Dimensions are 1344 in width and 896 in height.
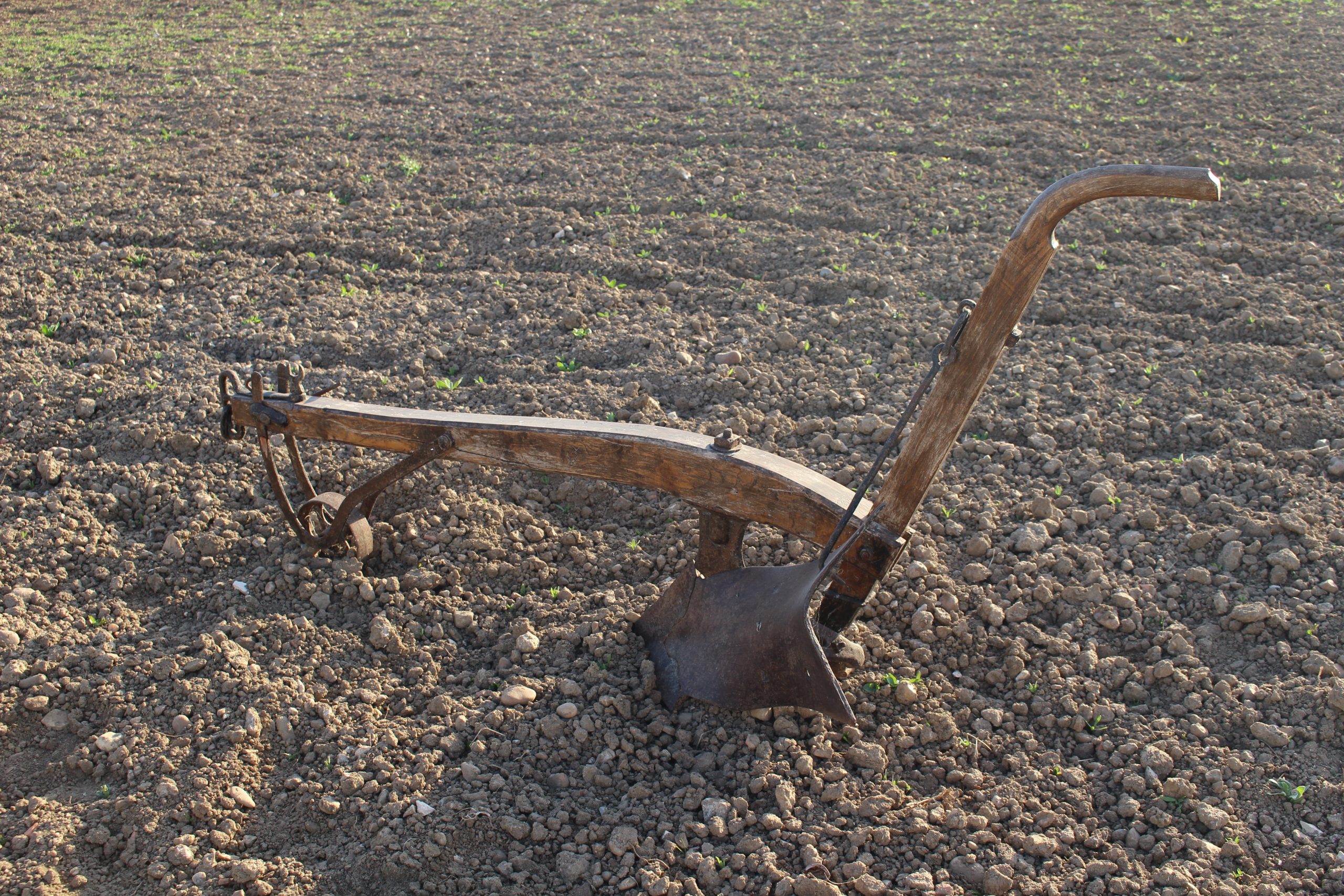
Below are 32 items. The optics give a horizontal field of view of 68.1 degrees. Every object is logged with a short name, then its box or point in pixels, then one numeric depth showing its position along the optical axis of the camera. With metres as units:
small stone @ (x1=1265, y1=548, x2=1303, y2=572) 3.28
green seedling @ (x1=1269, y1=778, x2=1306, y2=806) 2.60
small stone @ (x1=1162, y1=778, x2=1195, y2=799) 2.61
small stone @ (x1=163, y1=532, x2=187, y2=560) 3.46
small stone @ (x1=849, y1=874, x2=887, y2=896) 2.40
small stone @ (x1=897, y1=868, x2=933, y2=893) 2.41
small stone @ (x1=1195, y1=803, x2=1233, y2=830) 2.53
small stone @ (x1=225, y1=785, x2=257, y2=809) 2.65
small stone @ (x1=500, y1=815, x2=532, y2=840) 2.57
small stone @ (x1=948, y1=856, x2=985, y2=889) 2.44
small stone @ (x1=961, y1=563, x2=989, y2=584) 3.38
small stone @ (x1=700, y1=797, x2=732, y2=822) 2.59
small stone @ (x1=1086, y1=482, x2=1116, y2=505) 3.68
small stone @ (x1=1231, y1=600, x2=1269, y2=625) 3.10
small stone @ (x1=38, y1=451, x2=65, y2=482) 3.78
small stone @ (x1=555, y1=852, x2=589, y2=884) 2.49
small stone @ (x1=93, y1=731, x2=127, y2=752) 2.78
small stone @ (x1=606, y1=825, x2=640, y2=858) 2.54
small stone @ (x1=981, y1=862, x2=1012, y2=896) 2.41
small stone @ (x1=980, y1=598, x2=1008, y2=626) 3.20
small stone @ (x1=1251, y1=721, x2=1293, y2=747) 2.73
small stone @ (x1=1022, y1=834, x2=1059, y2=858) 2.50
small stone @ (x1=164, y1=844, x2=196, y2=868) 2.49
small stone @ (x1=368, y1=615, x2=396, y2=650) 3.15
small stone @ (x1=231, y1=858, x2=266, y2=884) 2.46
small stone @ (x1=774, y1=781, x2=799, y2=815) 2.60
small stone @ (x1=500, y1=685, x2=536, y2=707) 2.96
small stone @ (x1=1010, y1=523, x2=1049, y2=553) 3.49
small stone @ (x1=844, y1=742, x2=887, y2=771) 2.74
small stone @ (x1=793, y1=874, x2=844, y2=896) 2.39
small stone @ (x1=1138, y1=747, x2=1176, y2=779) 2.68
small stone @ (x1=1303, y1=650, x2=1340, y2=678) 2.91
